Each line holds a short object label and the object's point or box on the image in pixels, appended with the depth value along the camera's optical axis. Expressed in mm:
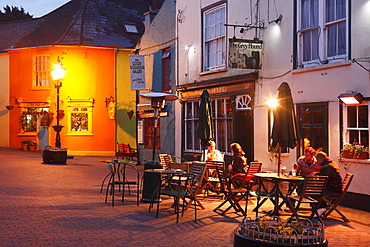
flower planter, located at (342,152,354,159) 12133
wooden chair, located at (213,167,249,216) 10677
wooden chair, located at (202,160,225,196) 12789
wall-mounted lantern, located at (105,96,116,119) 31984
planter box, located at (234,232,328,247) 5043
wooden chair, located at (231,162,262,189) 12626
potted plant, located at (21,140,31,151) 32469
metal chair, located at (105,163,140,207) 11809
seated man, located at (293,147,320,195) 10906
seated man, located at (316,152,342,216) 10367
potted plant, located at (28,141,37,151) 32438
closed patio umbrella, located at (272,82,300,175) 10539
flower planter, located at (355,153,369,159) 11797
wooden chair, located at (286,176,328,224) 9828
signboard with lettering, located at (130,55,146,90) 23906
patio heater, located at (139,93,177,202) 11727
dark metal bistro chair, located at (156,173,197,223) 10102
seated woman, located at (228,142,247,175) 13164
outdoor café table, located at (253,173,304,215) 10125
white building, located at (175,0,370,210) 12203
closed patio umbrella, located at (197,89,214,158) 13992
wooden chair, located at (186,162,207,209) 10905
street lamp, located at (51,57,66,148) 24234
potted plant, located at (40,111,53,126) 32438
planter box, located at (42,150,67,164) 22719
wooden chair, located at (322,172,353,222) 10189
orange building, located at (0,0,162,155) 32094
